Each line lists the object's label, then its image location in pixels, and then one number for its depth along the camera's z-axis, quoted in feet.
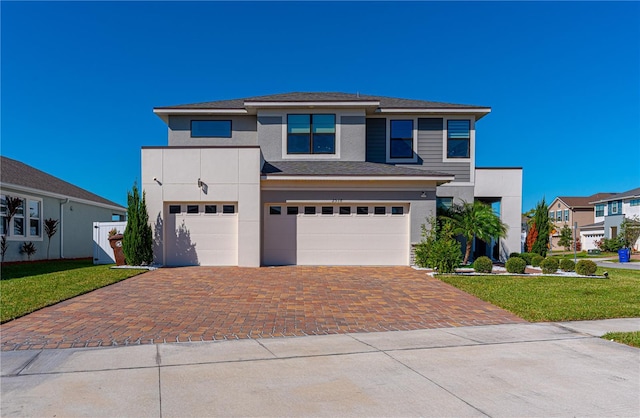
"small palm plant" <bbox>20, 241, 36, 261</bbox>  51.13
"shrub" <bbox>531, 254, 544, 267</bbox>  46.23
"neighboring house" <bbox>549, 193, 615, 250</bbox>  153.89
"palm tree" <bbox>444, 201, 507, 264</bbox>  47.70
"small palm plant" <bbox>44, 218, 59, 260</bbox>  55.36
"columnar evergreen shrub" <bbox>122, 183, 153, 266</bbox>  42.65
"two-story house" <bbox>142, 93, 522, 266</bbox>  44.24
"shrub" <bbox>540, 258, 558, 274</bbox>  42.33
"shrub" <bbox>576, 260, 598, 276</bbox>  41.29
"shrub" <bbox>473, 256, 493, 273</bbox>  40.86
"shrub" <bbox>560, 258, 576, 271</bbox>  43.21
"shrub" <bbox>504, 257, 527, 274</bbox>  40.63
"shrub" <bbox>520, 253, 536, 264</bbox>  50.38
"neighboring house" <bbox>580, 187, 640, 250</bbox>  114.32
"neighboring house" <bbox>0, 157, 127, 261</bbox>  50.01
